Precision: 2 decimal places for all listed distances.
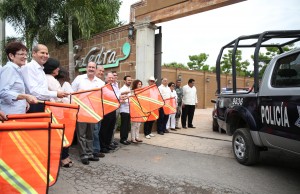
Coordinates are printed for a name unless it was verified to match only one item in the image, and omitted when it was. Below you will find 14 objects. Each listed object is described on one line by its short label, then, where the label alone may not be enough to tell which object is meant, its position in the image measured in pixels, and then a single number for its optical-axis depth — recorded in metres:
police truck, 3.03
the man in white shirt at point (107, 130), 4.75
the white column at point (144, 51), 7.02
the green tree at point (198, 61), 36.51
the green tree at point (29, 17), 9.29
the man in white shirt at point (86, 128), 3.98
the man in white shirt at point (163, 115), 6.80
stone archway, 6.64
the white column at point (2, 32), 10.34
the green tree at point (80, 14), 8.42
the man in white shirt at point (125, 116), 5.27
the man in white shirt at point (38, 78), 3.00
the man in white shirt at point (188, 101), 7.87
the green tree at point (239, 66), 30.61
